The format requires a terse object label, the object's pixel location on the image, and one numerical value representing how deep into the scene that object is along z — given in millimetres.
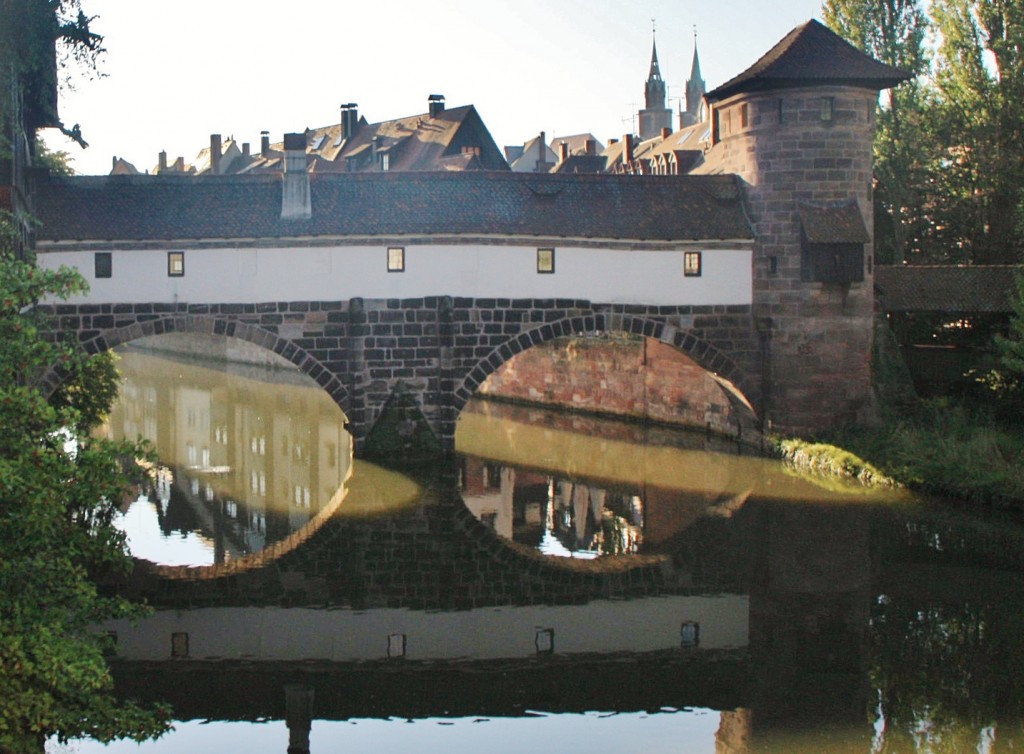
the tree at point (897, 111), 36875
